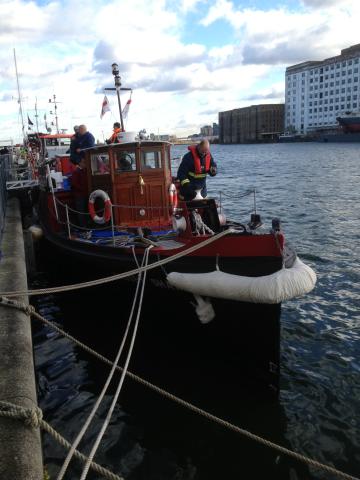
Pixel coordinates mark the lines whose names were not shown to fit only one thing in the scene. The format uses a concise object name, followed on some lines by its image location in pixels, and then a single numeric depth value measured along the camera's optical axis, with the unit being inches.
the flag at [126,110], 448.5
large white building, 4687.5
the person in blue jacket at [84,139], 436.3
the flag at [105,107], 457.7
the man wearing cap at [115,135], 403.4
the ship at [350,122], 3740.2
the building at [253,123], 5787.4
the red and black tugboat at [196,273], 239.8
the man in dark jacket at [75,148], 441.1
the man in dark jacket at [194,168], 338.6
